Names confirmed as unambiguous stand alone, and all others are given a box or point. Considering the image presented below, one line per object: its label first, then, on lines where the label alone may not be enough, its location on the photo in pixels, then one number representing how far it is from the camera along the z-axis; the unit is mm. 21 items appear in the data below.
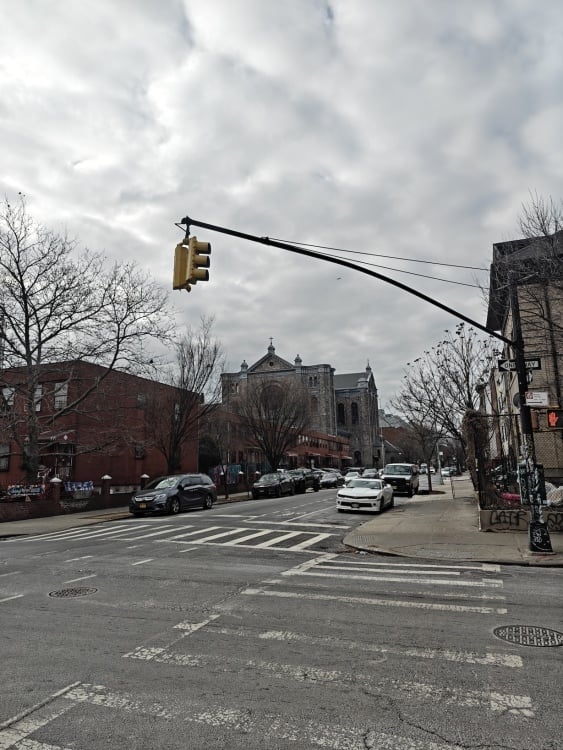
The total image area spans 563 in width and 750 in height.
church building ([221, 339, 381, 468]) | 90938
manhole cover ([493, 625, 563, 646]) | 5293
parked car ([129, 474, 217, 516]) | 20969
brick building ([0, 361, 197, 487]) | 30172
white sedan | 20562
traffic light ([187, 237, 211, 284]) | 8820
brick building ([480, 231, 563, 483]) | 13398
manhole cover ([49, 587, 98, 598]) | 7609
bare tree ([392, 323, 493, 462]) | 25094
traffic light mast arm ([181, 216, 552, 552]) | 9398
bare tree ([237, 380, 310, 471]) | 41531
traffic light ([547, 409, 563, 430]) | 10953
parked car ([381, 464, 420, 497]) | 31547
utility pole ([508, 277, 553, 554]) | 10977
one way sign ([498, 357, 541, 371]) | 11664
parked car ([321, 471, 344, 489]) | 45403
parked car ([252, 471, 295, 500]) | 32750
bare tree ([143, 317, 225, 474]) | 30984
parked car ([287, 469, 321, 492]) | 37656
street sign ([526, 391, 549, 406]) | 10922
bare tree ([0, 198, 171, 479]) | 24906
